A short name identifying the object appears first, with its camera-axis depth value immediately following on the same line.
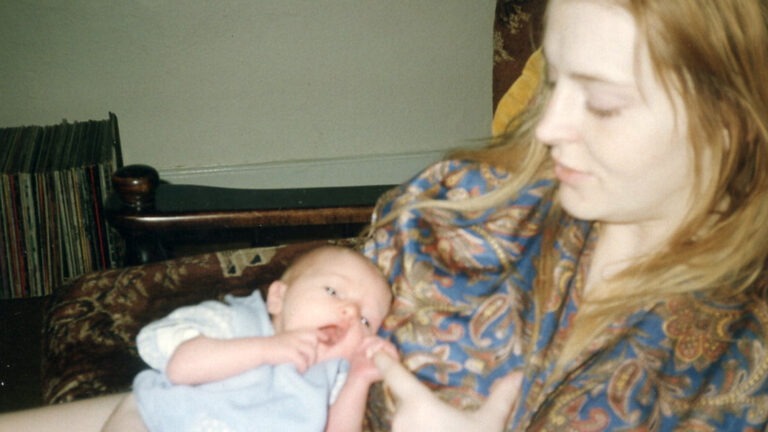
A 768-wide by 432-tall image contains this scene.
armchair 1.34
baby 1.01
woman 0.86
